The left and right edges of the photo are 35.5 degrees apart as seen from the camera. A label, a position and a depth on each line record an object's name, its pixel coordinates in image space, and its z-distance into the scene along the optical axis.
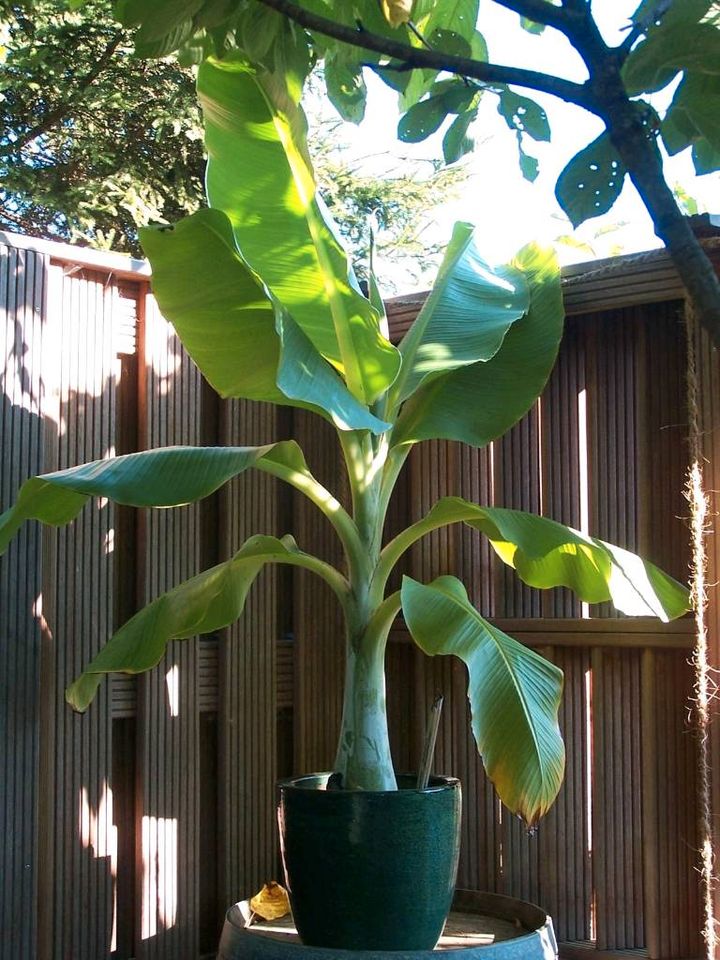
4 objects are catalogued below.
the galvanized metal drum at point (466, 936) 1.61
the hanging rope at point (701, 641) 2.01
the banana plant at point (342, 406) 1.76
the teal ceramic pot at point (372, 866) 1.75
